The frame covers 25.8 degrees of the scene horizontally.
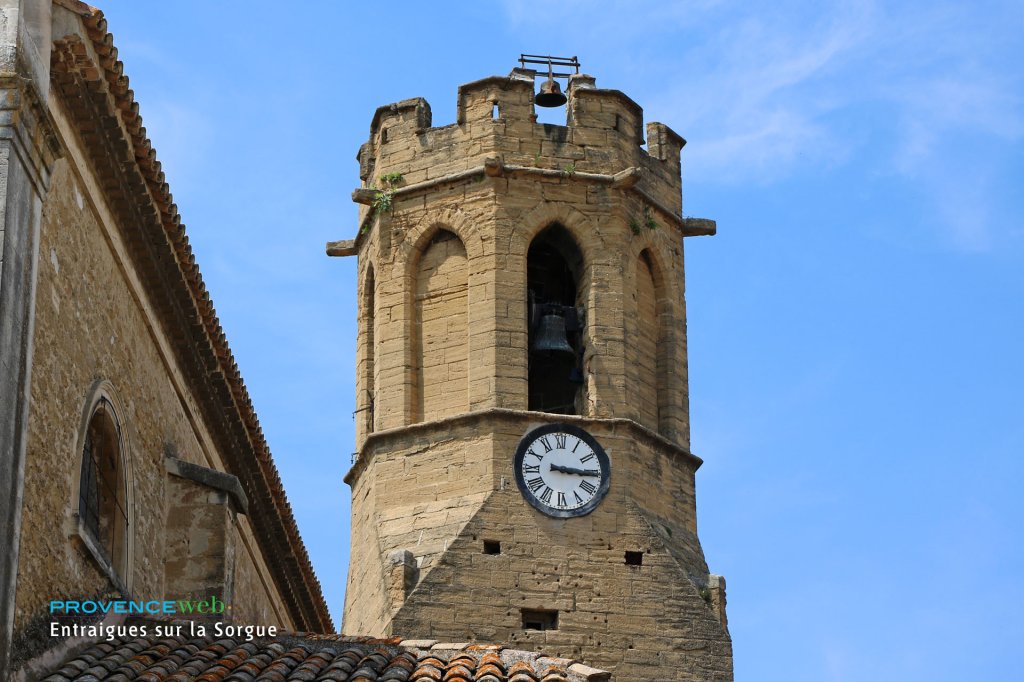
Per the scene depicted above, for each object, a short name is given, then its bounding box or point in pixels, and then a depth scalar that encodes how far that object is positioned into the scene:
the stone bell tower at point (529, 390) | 22.97
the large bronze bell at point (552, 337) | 24.25
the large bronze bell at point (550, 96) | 25.75
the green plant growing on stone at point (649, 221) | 25.34
